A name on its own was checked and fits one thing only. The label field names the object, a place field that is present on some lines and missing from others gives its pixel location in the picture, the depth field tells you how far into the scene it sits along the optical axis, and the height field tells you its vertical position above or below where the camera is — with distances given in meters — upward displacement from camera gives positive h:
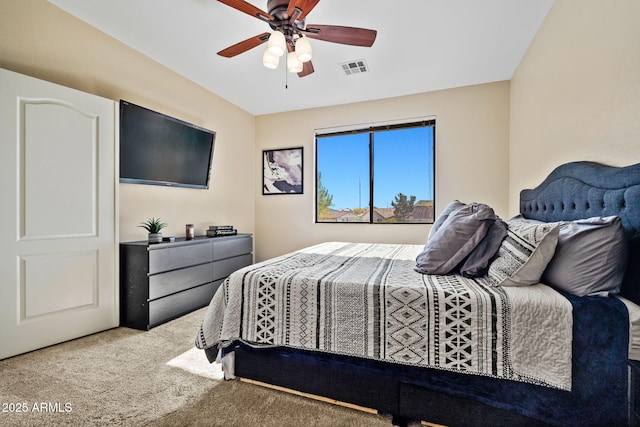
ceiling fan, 1.80 +1.31
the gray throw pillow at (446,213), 2.35 +0.00
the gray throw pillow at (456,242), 1.65 -0.18
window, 3.96 +0.58
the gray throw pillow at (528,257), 1.35 -0.22
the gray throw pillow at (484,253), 1.59 -0.24
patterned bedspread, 1.18 -0.52
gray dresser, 2.54 -0.66
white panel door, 1.97 -0.01
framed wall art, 4.55 +0.70
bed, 1.14 -0.55
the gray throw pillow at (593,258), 1.23 -0.21
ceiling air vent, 3.12 +1.67
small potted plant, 2.73 -0.17
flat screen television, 2.74 +0.72
